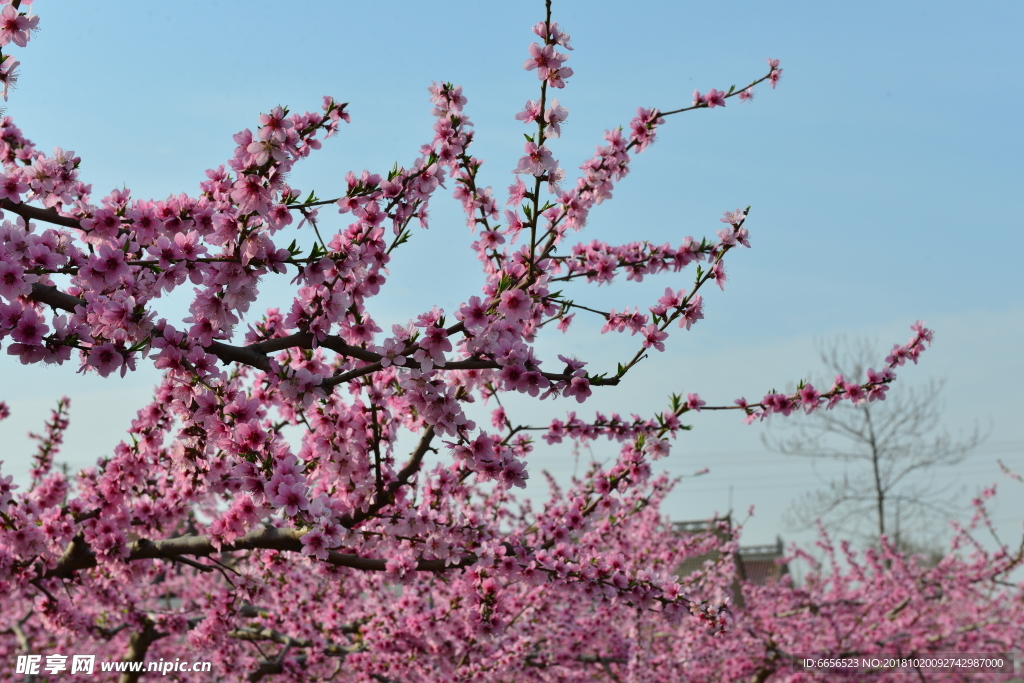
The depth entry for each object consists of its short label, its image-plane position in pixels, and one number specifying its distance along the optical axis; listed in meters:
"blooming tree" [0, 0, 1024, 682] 3.77
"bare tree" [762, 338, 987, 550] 22.31
